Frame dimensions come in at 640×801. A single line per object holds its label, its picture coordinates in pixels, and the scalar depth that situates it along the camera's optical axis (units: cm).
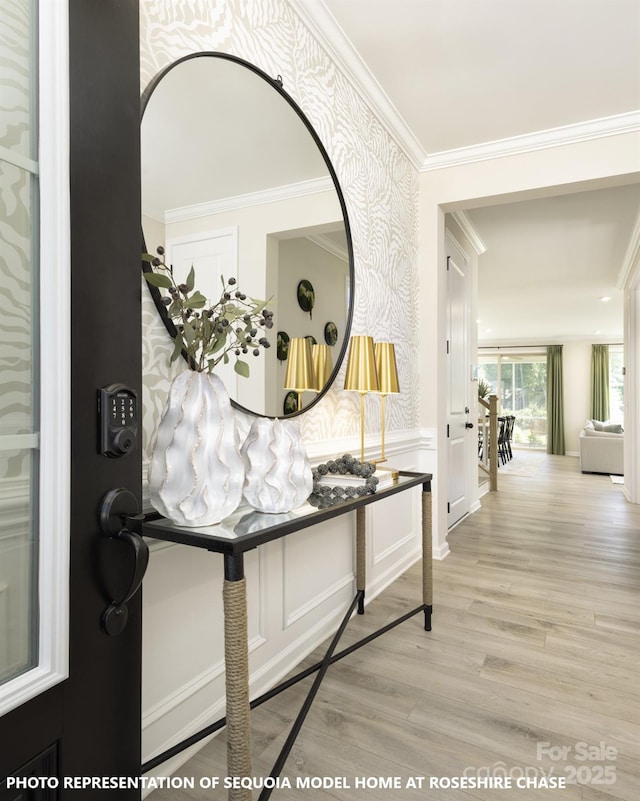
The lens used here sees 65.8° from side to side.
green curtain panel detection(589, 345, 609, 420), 1097
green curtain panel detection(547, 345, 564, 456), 1125
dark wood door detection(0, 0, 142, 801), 78
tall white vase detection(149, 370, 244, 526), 114
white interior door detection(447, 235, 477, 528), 396
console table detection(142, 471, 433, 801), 103
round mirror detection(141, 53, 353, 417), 136
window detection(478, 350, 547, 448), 1189
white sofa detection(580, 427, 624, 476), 739
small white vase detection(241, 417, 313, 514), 134
